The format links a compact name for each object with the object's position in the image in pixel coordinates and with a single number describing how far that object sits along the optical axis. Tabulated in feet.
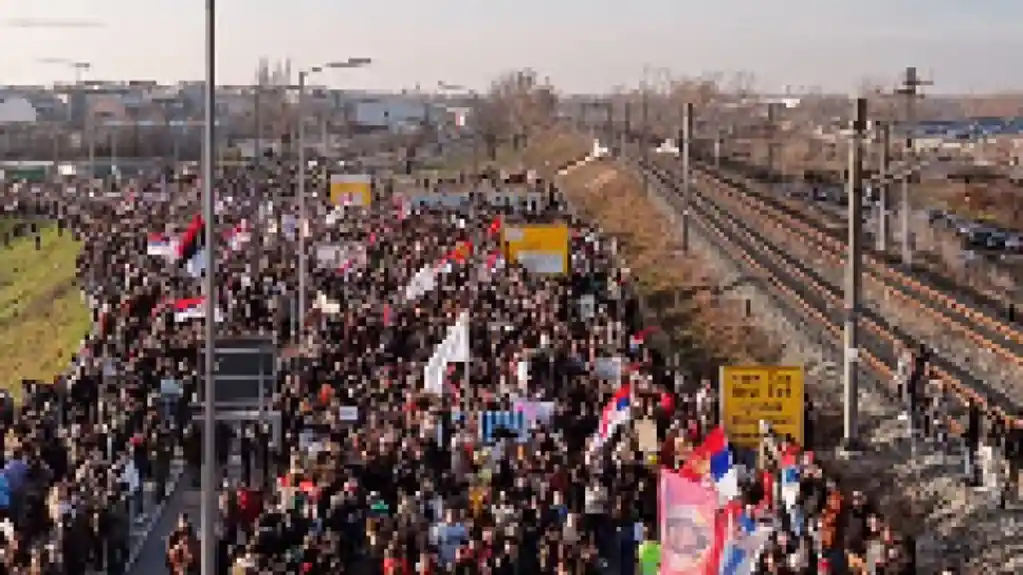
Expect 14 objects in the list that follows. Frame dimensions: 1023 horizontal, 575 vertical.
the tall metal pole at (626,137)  337.74
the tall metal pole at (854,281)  82.17
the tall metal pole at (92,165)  364.01
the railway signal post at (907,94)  142.67
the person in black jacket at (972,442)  72.38
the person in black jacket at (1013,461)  68.80
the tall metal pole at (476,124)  374.43
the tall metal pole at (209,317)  49.96
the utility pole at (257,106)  280.53
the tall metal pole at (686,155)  172.14
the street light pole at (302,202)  112.43
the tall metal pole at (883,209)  152.85
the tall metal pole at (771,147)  326.92
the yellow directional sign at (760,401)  70.18
